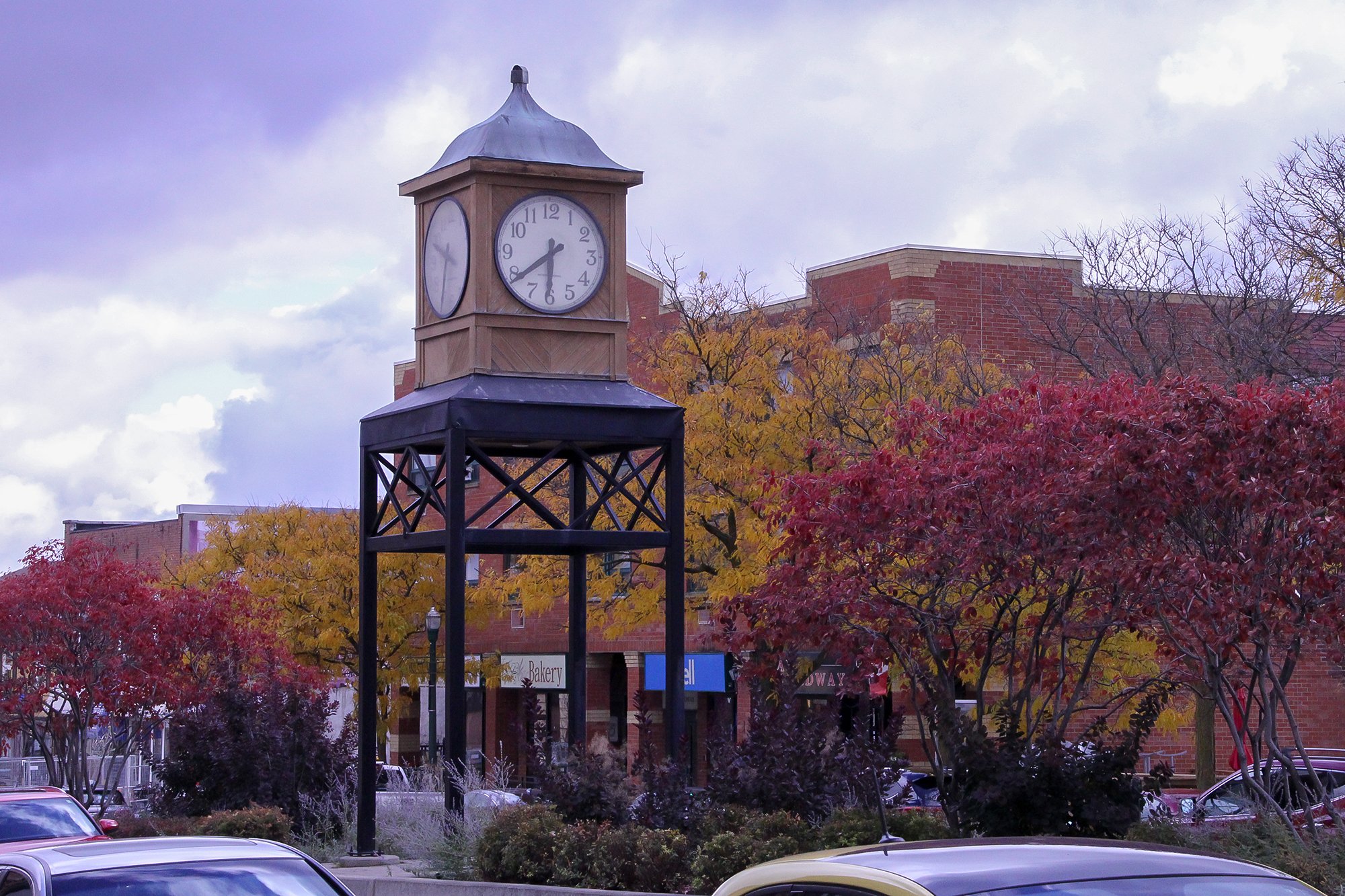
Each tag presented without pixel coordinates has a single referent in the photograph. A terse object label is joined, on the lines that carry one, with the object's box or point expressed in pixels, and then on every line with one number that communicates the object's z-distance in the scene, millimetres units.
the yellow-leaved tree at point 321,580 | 41312
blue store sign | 39500
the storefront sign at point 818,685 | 37941
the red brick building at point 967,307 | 33969
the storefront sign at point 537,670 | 47031
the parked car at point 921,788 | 27403
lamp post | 35875
